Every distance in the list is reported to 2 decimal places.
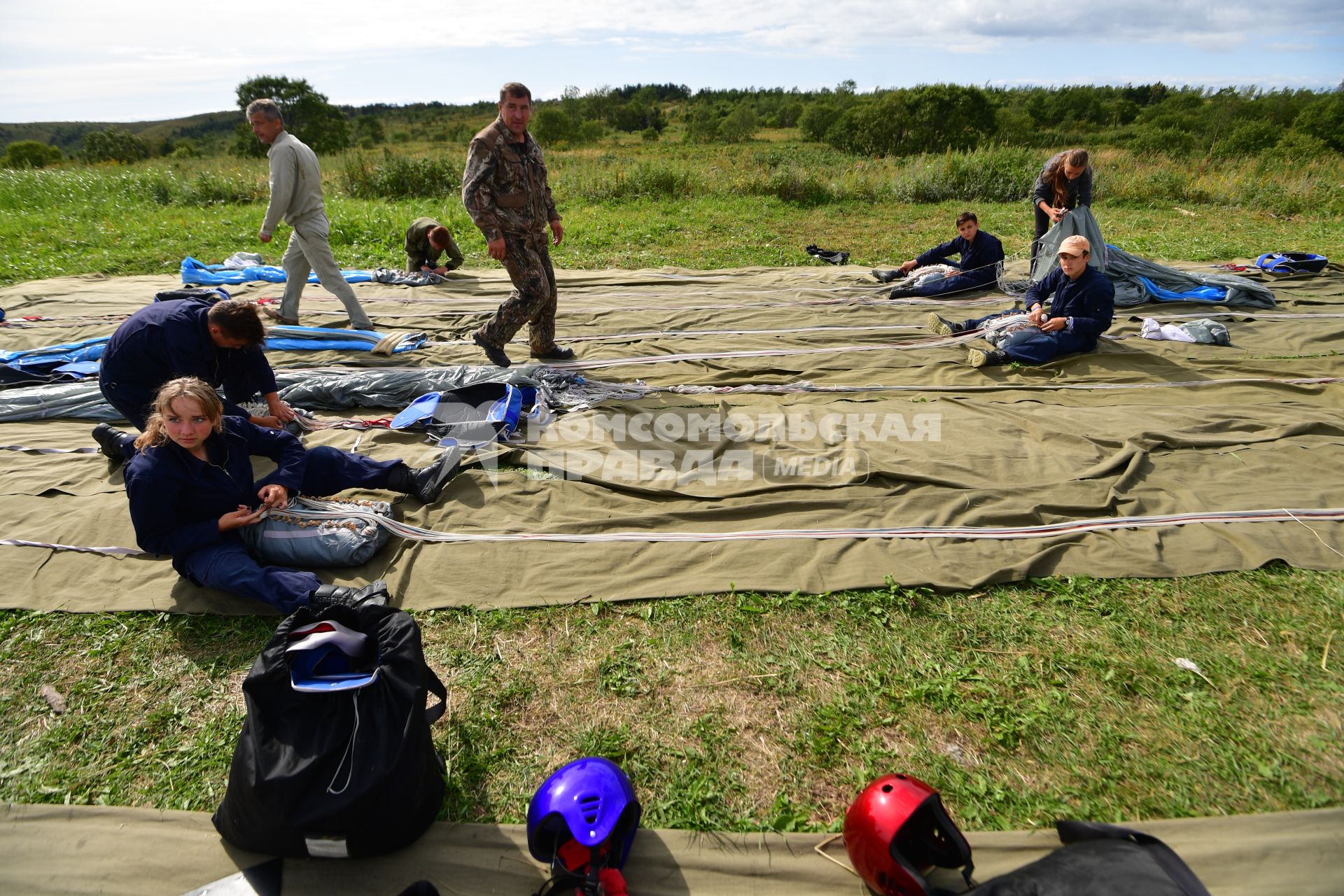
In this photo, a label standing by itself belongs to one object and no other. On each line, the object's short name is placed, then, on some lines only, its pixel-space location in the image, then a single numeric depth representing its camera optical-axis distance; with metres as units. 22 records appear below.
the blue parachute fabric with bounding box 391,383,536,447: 4.50
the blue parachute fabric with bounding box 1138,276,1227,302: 6.87
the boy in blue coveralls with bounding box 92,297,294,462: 3.80
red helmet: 1.96
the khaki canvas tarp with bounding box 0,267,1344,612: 3.37
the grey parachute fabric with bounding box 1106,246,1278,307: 6.88
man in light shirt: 6.08
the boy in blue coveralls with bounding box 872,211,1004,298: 7.44
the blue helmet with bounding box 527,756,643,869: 2.01
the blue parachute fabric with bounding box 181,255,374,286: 8.08
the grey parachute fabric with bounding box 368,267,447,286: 8.23
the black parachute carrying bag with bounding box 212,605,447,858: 2.02
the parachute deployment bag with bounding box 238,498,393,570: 3.35
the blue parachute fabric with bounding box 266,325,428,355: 6.00
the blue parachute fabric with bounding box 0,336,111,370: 5.47
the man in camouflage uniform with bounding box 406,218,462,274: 8.48
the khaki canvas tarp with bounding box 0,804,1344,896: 2.07
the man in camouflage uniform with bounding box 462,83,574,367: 5.36
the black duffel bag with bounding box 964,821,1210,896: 1.66
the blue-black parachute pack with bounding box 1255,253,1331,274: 7.71
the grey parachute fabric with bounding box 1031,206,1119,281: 6.62
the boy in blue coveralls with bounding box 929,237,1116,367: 5.60
